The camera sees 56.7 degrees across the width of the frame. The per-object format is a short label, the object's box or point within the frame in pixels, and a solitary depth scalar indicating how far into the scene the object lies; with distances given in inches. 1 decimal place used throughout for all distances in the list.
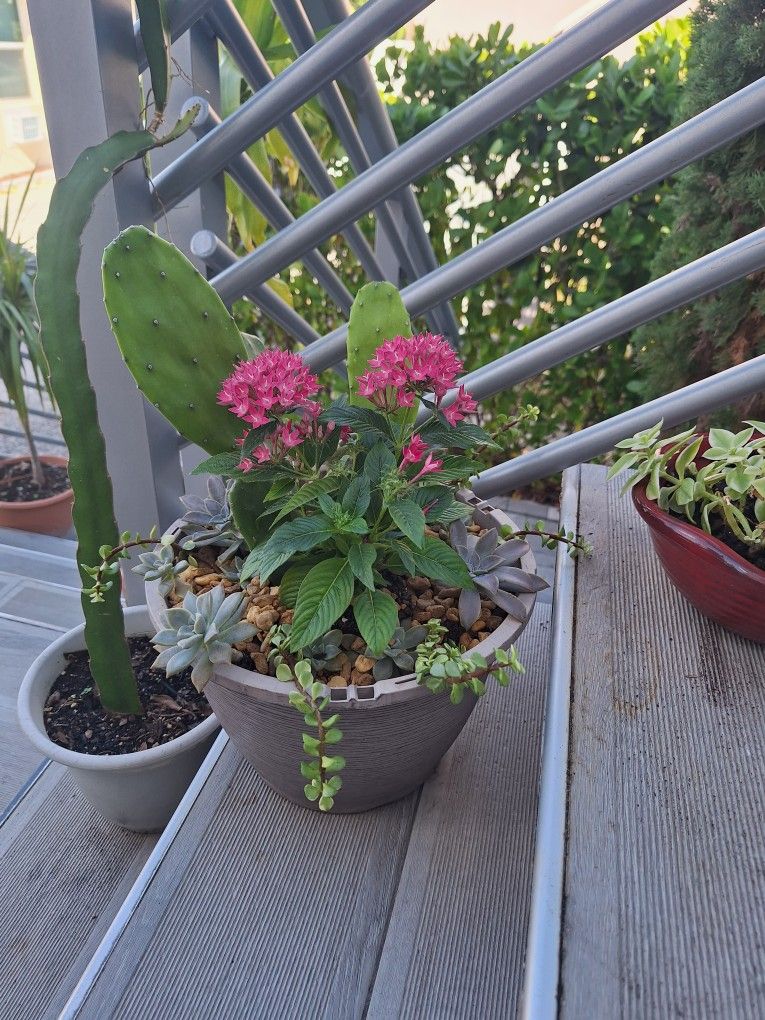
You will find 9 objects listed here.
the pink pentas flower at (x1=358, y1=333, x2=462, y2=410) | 27.9
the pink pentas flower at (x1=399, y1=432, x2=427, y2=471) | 27.7
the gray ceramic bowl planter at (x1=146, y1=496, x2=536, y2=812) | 27.6
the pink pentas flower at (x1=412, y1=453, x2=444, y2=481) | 28.2
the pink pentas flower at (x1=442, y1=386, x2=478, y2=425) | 30.0
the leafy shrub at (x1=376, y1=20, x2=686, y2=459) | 79.4
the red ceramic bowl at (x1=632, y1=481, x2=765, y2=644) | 27.2
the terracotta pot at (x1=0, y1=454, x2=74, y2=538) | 82.0
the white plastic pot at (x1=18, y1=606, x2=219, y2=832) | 37.9
